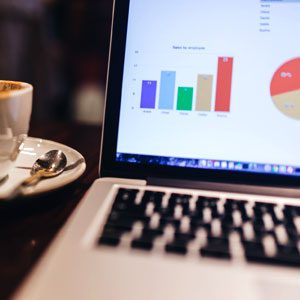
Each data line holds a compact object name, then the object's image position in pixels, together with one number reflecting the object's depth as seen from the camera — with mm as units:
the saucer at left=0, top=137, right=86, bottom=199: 426
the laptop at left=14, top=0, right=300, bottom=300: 486
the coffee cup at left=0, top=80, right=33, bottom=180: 419
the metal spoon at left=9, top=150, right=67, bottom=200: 449
